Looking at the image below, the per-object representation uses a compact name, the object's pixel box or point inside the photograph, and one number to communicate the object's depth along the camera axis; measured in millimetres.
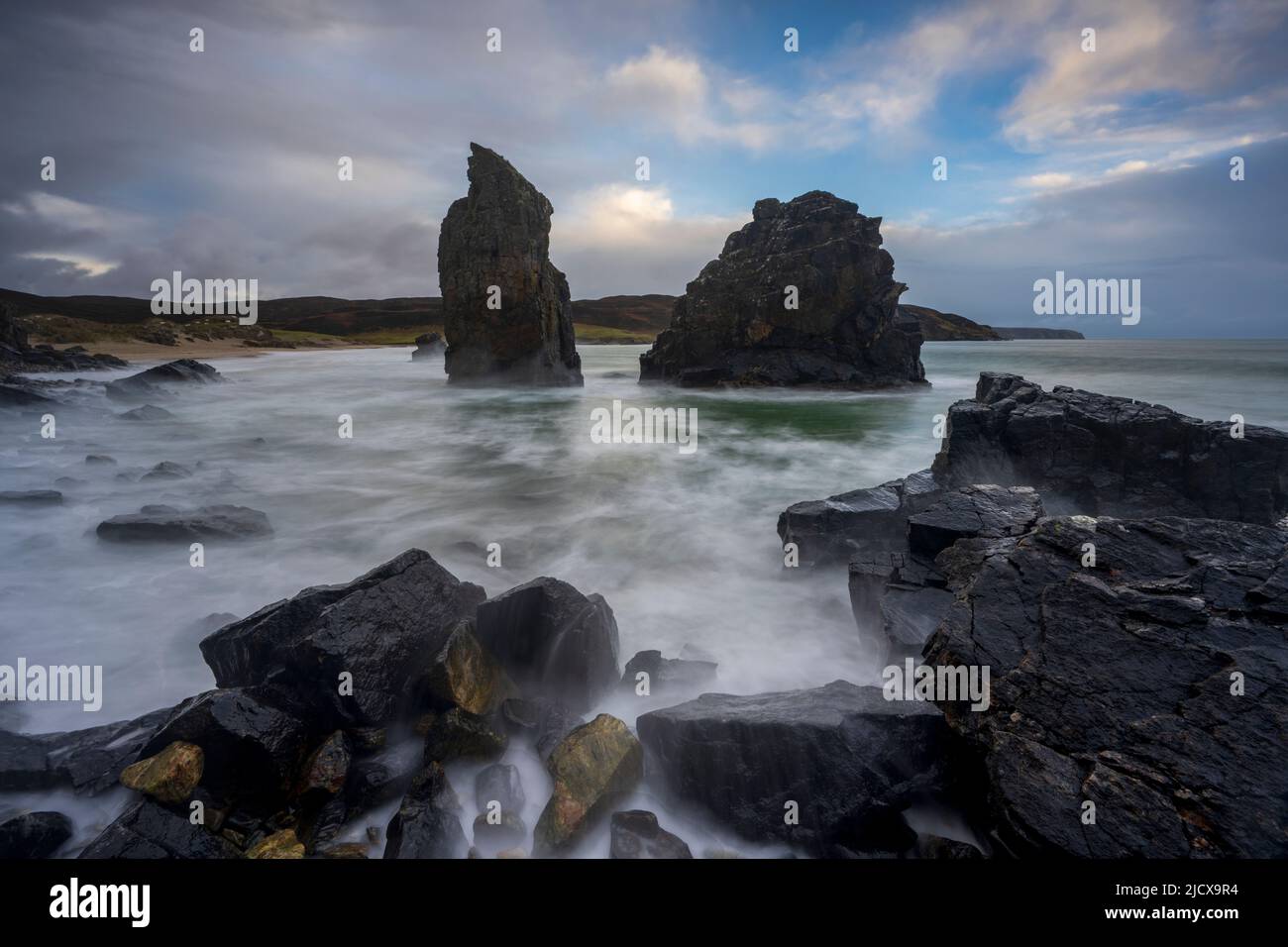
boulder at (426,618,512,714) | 5074
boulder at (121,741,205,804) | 4020
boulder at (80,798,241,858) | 3641
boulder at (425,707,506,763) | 4746
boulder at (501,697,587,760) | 5055
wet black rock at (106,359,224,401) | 27980
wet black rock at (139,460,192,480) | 14625
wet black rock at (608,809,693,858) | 3980
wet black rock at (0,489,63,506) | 11562
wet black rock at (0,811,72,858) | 3869
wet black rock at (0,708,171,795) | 4469
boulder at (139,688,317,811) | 4207
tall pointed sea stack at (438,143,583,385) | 35062
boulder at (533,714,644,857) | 4074
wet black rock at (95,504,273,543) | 9500
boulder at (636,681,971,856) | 4000
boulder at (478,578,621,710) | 5699
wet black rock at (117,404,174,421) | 22703
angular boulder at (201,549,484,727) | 4883
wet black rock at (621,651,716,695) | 5953
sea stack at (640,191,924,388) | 41188
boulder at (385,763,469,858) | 3922
